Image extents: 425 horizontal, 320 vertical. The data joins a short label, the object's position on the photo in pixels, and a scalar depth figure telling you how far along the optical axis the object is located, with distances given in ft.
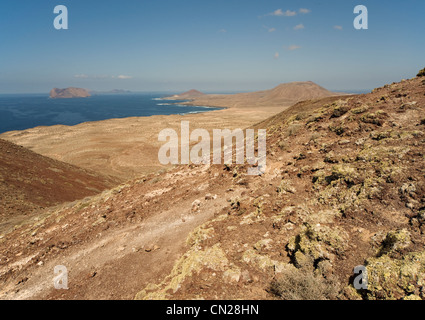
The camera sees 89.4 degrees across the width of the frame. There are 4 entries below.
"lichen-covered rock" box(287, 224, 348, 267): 17.65
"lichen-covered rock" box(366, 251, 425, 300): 13.37
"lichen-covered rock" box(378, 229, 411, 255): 15.60
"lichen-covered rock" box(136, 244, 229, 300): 18.45
